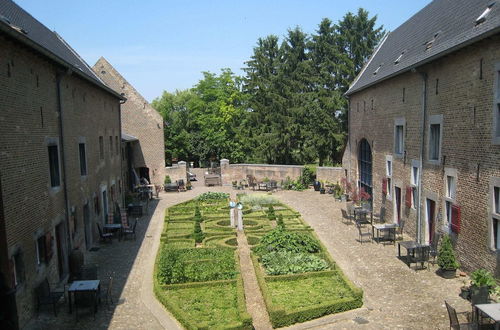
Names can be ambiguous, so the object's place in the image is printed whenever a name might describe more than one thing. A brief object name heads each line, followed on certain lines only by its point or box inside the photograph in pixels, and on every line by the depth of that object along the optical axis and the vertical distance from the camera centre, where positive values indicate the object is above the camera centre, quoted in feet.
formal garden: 31.53 -12.89
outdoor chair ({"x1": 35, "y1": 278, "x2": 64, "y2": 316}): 32.45 -11.96
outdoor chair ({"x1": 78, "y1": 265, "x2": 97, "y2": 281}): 36.81 -11.34
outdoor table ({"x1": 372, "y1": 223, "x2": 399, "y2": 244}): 51.75 -11.09
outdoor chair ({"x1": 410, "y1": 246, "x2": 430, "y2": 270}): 41.81 -12.05
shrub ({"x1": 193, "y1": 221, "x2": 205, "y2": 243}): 54.13 -11.89
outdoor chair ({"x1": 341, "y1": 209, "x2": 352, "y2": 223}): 63.62 -11.43
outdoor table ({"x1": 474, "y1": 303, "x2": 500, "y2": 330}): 24.66 -10.97
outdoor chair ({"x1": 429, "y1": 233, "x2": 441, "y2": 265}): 43.56 -11.85
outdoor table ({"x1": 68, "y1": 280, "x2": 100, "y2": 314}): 32.50 -11.33
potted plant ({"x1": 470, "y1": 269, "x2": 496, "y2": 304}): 29.55 -11.21
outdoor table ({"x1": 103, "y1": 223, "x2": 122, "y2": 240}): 56.70 -11.00
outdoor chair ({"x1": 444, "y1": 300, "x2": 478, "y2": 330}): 26.12 -12.02
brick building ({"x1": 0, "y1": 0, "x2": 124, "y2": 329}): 29.04 -0.93
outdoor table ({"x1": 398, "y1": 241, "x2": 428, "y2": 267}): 42.16 -11.09
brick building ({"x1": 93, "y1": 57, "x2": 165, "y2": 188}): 100.99 +5.31
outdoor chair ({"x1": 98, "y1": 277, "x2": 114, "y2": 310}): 34.45 -12.68
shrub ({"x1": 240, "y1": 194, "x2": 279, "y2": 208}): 81.25 -11.31
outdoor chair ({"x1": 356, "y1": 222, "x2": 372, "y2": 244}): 52.90 -12.99
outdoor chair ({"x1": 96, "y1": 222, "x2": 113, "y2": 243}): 55.11 -11.93
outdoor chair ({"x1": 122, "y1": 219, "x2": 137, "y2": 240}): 57.00 -11.80
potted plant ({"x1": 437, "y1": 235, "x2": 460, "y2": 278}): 38.60 -11.59
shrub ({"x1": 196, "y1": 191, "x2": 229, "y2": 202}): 86.96 -10.97
